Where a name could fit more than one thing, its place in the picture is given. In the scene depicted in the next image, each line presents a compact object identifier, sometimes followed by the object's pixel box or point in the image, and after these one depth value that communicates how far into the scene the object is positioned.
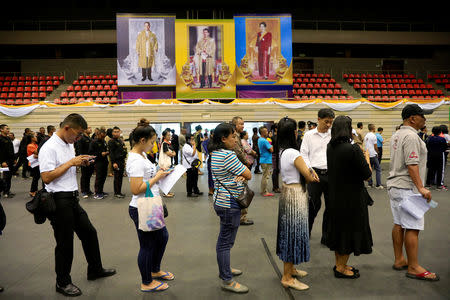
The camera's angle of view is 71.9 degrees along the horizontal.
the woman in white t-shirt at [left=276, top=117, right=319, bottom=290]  2.95
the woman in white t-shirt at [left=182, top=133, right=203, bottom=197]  7.59
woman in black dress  3.11
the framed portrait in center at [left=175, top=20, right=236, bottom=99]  15.91
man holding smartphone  2.88
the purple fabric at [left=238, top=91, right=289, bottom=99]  16.14
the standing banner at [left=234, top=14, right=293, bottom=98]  16.06
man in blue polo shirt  7.55
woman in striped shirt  2.86
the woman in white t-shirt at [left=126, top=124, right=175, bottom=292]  2.77
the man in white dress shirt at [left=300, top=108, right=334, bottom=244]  4.21
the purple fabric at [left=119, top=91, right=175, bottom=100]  15.94
